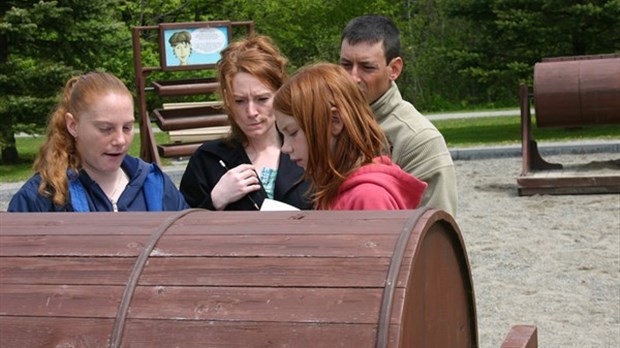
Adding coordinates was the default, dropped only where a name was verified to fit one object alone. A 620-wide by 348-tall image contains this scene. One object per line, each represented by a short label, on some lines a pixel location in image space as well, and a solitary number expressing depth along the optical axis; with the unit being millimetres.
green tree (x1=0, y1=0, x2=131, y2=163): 17547
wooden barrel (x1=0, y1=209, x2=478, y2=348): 2258
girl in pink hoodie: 2803
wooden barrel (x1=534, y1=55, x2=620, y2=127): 11867
